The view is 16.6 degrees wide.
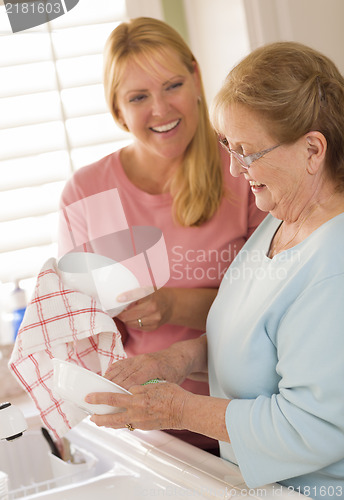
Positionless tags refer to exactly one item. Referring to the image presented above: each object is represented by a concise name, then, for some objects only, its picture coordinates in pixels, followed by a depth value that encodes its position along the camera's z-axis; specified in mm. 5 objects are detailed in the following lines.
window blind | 2332
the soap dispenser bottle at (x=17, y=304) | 2359
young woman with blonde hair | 1858
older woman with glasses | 1440
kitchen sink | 1545
